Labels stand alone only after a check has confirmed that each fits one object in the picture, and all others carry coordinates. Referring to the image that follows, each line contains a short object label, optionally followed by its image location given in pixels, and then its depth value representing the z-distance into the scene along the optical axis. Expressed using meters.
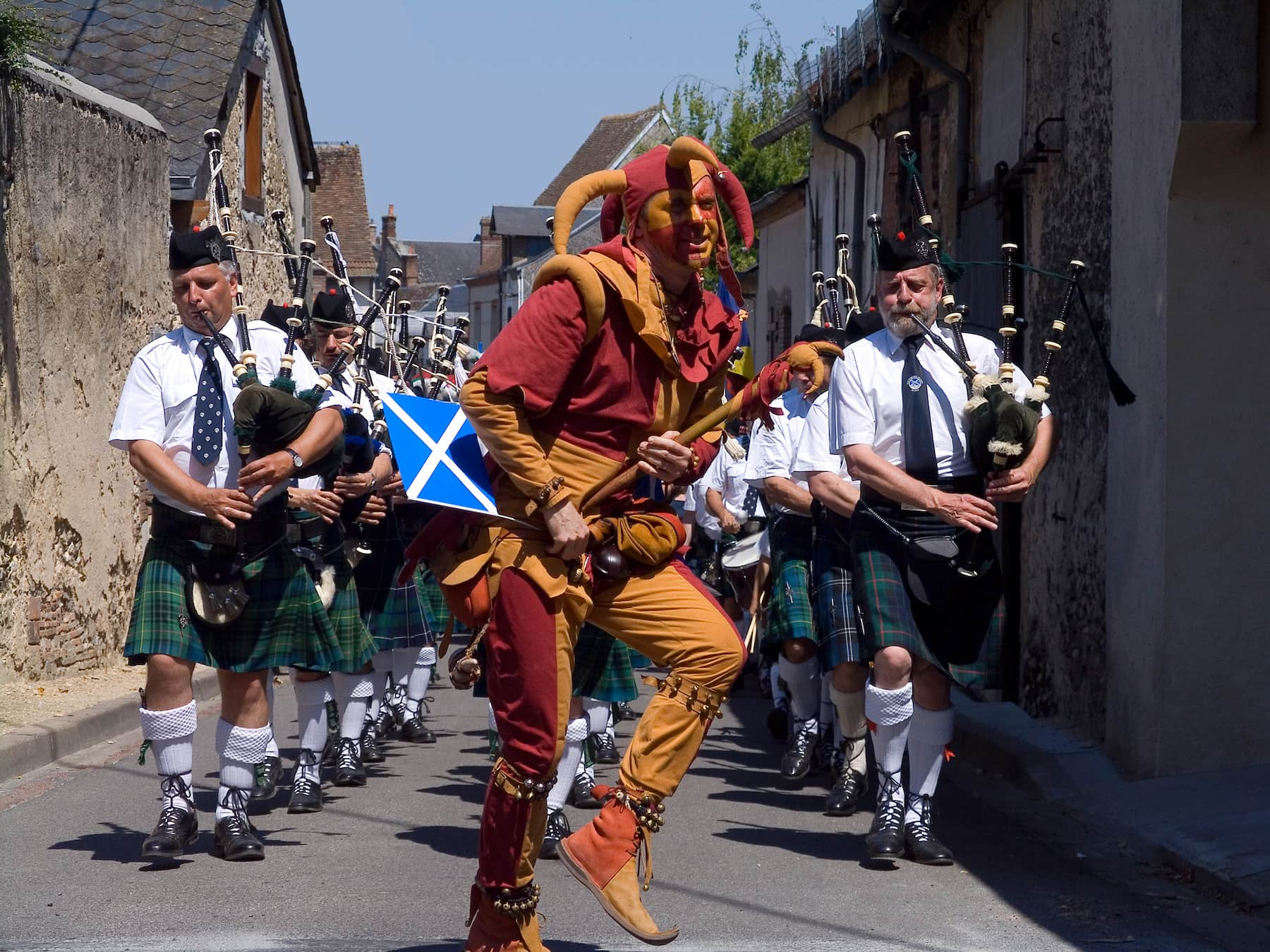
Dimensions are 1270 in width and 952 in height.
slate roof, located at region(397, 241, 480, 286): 81.06
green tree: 40.06
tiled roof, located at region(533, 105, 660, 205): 61.22
